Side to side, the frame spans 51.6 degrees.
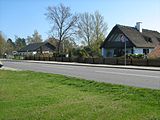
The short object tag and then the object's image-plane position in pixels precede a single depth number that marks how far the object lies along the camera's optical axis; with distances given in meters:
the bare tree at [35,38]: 71.90
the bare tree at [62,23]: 39.49
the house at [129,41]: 28.00
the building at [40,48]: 54.15
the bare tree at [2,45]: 55.74
